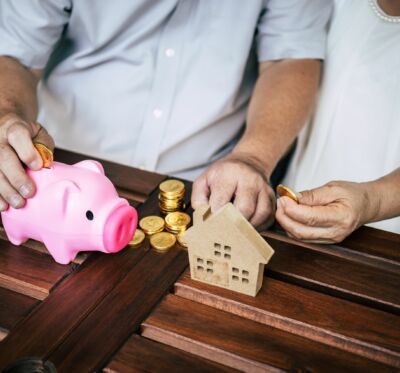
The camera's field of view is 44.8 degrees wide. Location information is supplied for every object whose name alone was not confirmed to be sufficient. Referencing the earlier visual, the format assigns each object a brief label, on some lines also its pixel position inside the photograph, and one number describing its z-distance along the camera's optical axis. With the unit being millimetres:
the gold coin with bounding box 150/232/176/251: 731
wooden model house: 611
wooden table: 561
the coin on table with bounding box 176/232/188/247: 739
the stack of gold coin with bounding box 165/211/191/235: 764
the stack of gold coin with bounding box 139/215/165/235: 760
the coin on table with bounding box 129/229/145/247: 737
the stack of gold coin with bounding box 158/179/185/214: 799
